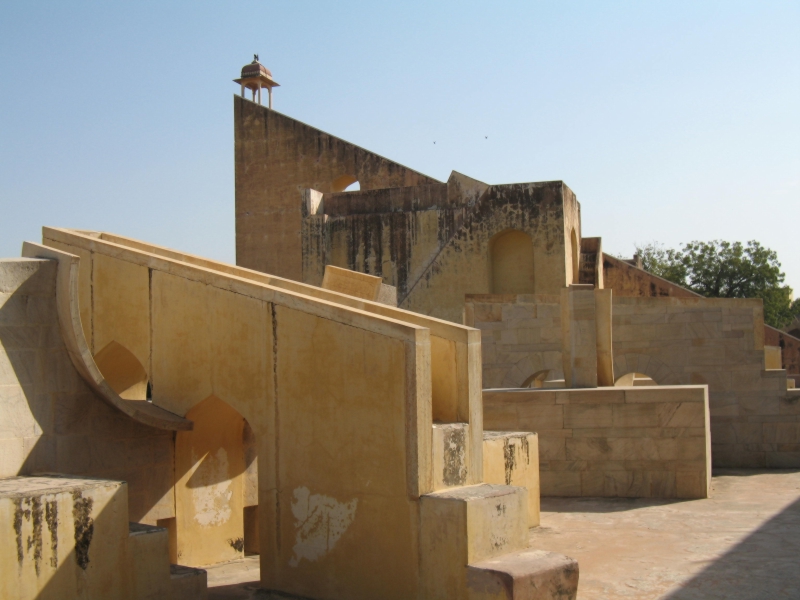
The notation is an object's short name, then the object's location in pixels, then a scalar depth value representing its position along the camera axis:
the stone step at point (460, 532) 5.19
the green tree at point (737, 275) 32.41
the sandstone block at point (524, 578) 4.99
